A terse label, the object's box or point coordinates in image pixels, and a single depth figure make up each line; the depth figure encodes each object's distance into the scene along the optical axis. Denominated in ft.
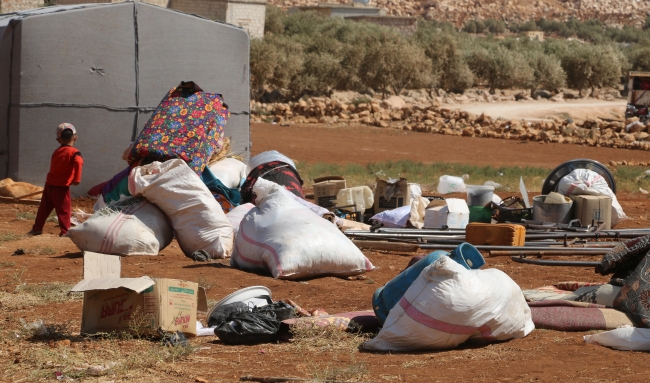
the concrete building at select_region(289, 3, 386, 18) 438.81
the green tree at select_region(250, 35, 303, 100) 223.92
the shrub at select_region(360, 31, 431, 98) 239.71
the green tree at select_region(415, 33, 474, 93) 266.98
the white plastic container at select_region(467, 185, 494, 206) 64.64
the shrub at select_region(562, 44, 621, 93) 282.97
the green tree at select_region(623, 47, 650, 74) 305.36
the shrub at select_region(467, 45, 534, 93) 274.16
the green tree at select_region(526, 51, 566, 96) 280.10
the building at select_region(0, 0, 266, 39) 265.75
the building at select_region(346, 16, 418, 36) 417.20
